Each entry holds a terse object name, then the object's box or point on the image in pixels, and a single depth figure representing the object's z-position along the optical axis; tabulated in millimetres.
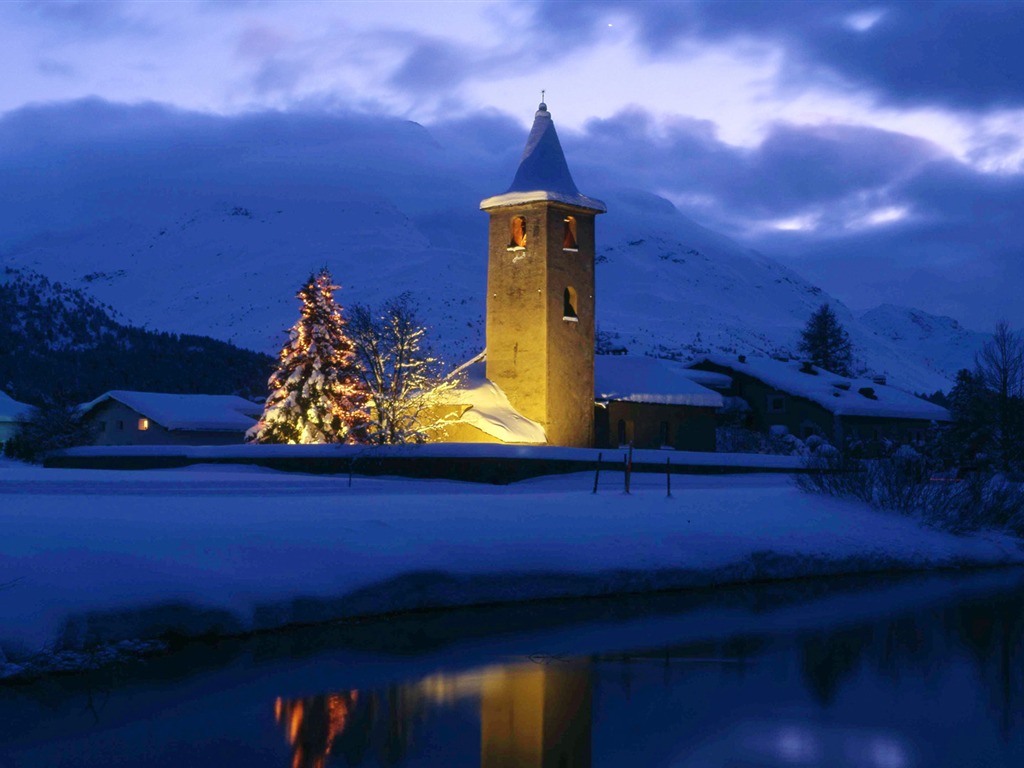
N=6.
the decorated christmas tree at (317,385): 43688
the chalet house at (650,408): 51812
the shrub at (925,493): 28734
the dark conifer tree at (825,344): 101475
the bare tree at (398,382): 42031
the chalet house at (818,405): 64375
